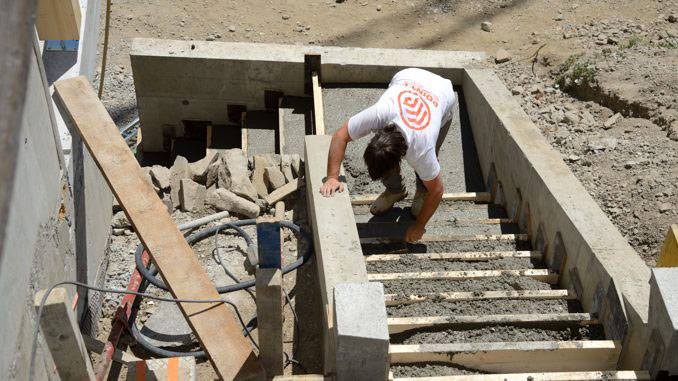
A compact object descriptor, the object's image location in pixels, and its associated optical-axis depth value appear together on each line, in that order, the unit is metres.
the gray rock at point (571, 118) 7.72
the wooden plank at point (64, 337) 3.68
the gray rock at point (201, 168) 8.02
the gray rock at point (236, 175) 7.49
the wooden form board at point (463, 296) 5.30
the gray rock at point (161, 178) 7.74
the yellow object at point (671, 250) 4.92
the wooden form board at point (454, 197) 7.00
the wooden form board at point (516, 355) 4.61
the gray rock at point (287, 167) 7.70
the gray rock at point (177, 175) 7.62
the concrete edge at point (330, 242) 4.92
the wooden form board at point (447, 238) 6.22
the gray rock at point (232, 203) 7.34
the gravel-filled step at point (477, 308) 5.25
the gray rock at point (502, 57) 8.66
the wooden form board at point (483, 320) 4.93
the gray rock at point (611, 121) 7.65
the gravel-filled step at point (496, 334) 4.93
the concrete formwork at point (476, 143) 4.90
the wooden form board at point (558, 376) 4.32
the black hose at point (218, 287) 6.03
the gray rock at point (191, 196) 7.48
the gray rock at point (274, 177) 7.61
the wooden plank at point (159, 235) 4.55
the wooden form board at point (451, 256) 5.90
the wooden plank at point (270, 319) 4.27
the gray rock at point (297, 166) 7.67
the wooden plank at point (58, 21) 6.25
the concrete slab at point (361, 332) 3.94
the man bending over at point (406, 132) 5.27
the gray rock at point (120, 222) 7.38
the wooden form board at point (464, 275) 5.56
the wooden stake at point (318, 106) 7.70
